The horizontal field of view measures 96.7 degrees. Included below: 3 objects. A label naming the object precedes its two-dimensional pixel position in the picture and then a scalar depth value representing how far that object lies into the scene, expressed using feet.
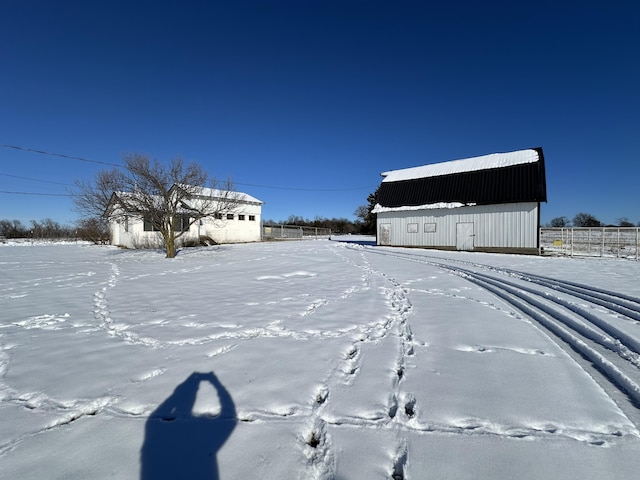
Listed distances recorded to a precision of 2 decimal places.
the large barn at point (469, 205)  59.11
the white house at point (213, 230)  78.81
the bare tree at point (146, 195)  46.80
